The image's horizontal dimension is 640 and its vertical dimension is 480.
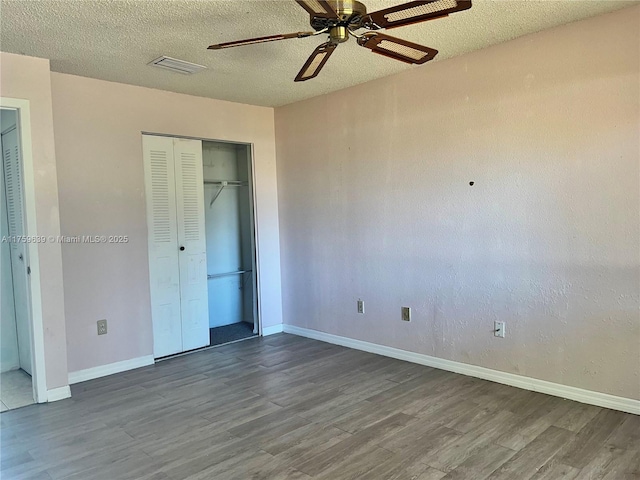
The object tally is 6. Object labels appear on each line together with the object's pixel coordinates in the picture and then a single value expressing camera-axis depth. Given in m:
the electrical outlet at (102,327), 3.72
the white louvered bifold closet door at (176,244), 4.11
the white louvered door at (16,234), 3.54
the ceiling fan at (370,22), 1.88
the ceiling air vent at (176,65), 3.24
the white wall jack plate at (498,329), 3.31
